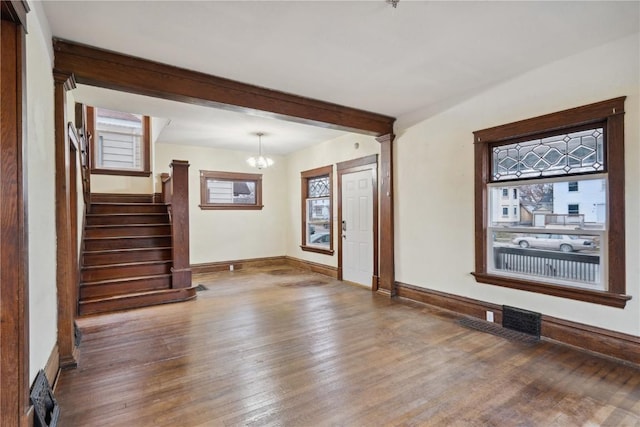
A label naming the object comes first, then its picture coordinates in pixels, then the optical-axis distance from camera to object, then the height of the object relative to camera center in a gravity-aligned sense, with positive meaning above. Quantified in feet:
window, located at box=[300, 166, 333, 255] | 21.07 +0.21
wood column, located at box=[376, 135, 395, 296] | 15.71 -0.28
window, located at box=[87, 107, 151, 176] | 22.08 +5.12
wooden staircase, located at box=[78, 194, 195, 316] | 13.96 -2.18
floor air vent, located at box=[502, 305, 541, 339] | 10.48 -3.67
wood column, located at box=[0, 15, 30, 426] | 5.08 -0.13
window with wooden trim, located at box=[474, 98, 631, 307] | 8.93 +0.23
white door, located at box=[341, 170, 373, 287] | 17.56 -0.86
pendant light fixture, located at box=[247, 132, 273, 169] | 19.27 +3.15
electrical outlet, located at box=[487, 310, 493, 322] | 11.70 -3.81
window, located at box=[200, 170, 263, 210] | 22.17 +1.68
